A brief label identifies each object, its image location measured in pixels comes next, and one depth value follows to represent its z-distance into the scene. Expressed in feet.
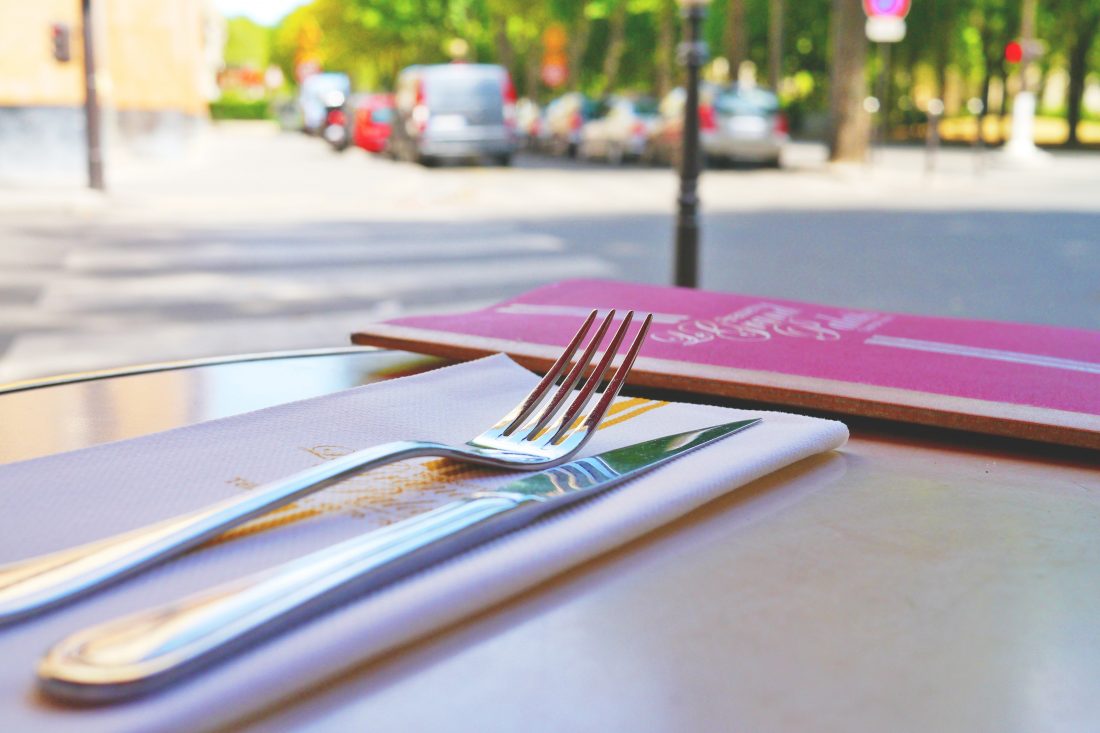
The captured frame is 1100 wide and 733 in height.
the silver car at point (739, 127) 74.43
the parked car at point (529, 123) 109.09
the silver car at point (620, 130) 84.99
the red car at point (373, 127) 101.71
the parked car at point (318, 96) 147.99
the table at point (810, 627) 2.22
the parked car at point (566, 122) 95.96
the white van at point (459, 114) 78.07
